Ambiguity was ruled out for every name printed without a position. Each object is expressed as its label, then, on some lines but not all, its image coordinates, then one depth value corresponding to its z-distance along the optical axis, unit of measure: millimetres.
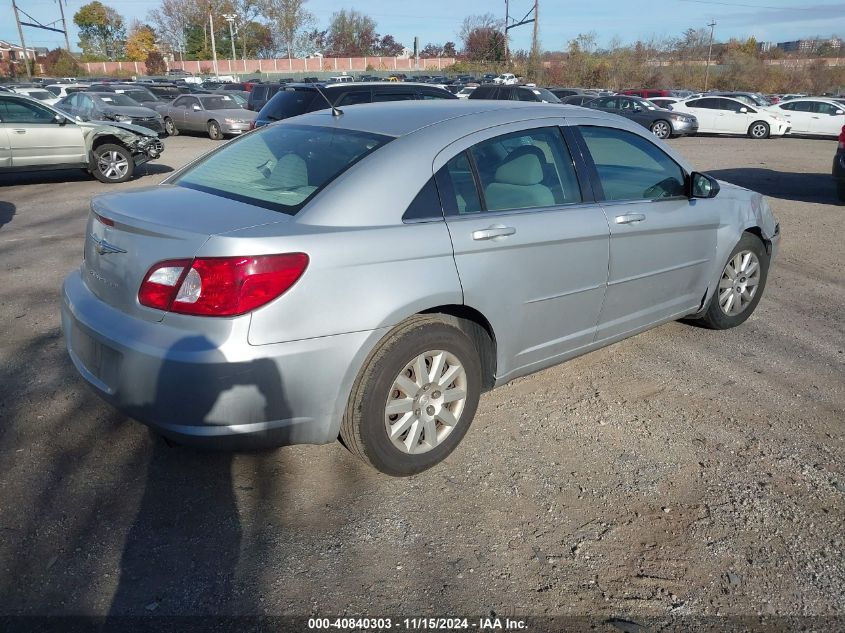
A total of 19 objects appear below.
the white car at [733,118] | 24750
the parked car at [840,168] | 10688
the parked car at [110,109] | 19422
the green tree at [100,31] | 92062
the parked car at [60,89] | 25750
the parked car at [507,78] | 45969
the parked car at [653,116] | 23781
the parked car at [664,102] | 25938
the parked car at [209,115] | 20859
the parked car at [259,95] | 20719
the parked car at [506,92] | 20031
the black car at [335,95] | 9945
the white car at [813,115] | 24984
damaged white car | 12102
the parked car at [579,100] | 25323
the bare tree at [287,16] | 69438
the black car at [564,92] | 30486
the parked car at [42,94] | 22284
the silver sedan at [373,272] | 2752
